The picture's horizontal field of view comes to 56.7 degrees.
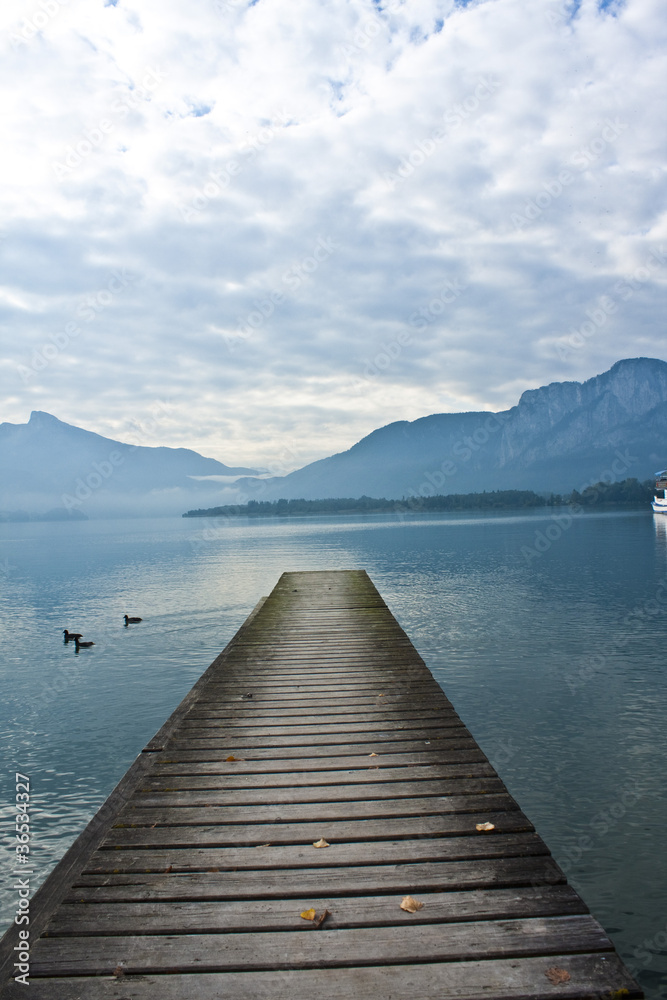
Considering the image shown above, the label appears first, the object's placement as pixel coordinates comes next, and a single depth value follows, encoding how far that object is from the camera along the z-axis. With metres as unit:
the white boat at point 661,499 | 104.68
